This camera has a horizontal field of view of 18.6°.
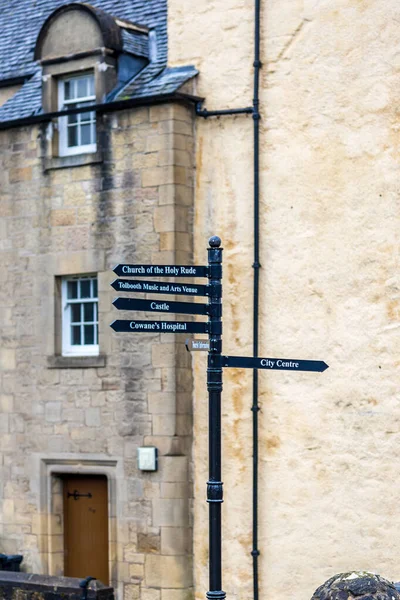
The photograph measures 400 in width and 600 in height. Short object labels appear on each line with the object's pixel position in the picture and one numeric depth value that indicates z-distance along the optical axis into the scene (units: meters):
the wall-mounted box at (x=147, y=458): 15.38
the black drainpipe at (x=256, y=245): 14.98
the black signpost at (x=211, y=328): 9.88
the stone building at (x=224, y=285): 14.56
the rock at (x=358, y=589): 5.86
